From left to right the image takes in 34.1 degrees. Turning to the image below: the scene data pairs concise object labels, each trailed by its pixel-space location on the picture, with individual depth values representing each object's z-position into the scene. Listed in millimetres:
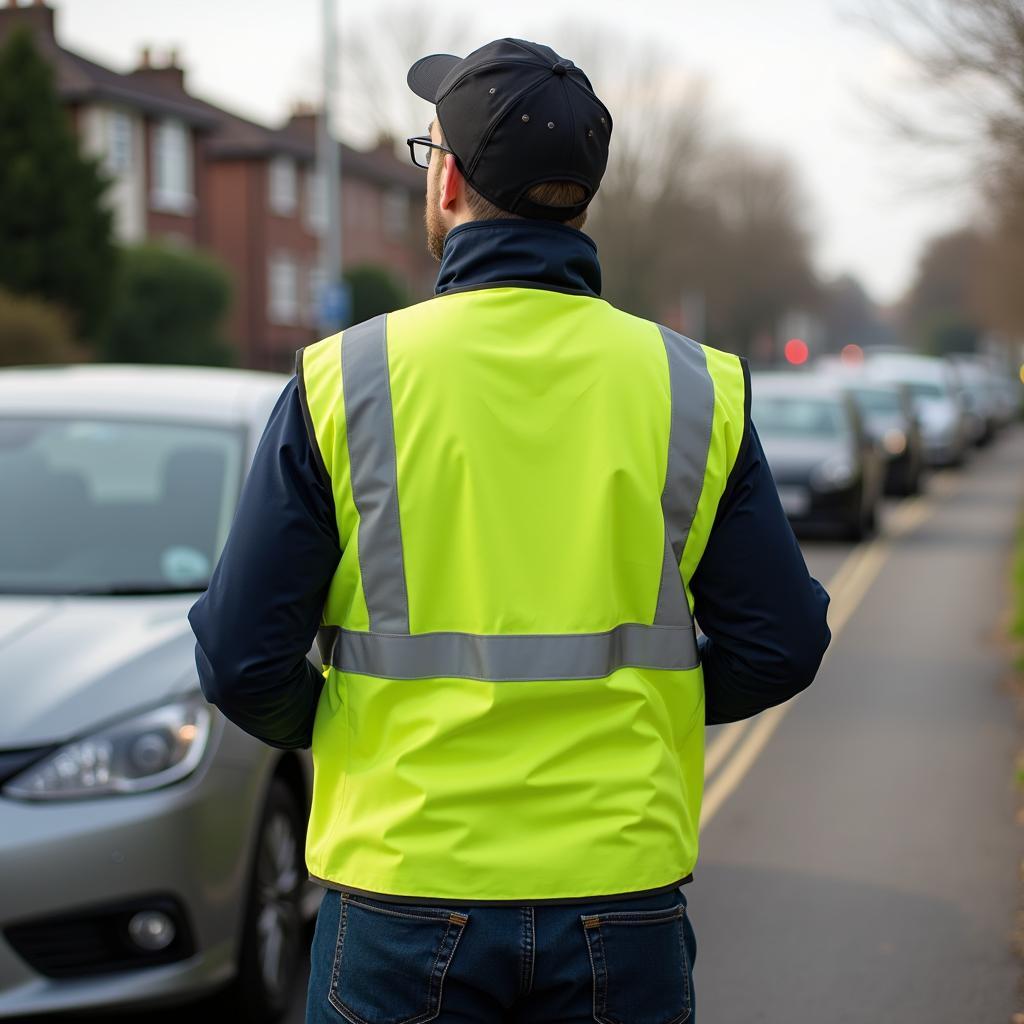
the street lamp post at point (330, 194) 28047
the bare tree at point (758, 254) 99750
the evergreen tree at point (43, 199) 31125
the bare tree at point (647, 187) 73938
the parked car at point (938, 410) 32625
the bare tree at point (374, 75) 60719
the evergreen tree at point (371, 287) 51438
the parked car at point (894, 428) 24781
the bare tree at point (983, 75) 10945
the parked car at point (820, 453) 18047
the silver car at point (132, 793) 3709
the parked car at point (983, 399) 44219
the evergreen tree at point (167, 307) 37219
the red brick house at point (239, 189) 44094
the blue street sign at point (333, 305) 28625
